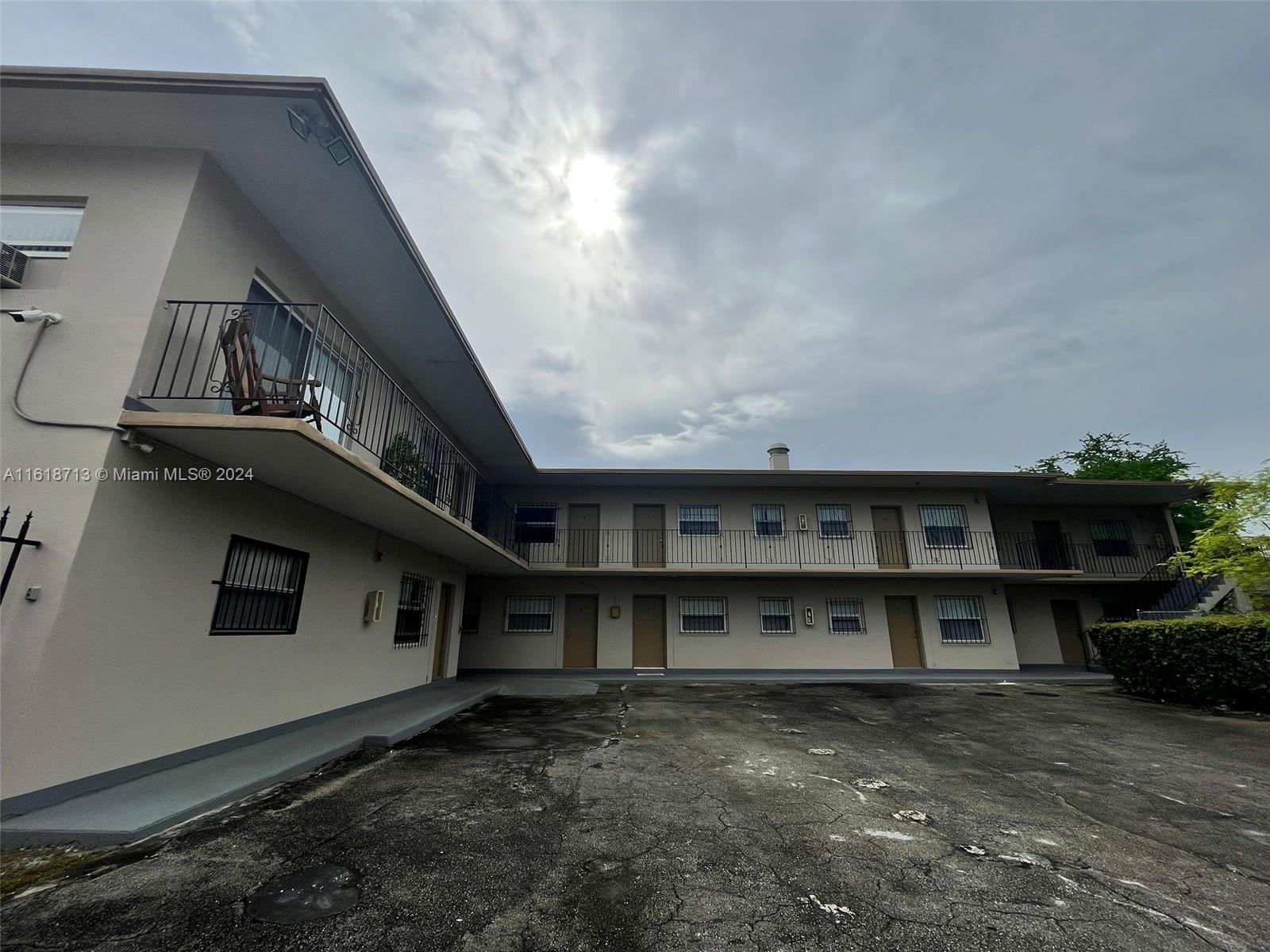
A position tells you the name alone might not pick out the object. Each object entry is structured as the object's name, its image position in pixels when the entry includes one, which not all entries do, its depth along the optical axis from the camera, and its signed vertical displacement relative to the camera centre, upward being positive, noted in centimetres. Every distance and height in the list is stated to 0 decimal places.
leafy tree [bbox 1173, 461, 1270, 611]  1005 +167
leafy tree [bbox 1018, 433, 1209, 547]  2152 +750
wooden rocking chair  399 +191
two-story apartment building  345 +159
